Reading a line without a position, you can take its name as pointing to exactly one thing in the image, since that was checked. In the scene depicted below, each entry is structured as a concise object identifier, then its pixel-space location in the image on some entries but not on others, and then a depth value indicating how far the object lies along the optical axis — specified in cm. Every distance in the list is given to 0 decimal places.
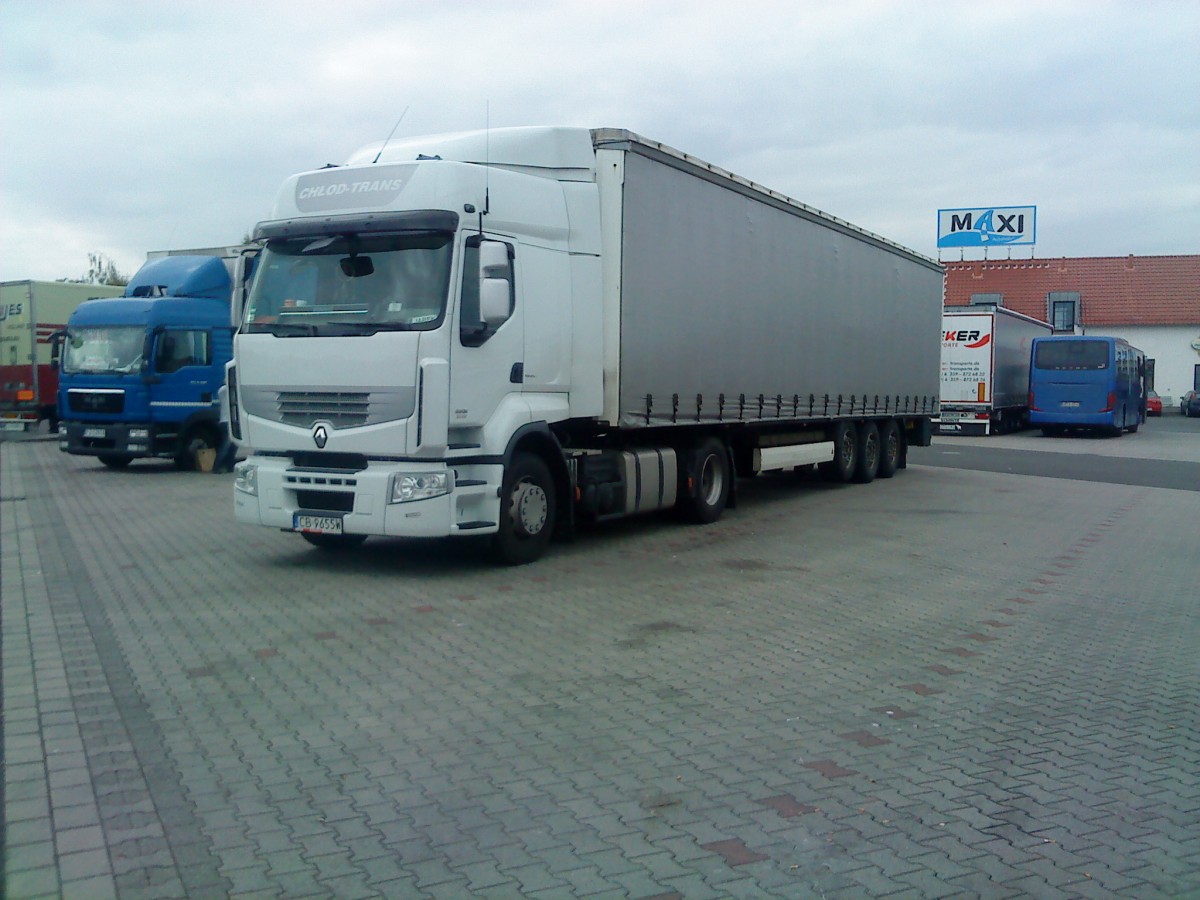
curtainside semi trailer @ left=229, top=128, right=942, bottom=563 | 959
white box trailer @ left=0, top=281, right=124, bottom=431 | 2684
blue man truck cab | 1917
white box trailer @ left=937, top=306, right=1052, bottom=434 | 3638
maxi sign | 6181
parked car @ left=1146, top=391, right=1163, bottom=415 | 5941
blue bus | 3862
